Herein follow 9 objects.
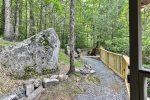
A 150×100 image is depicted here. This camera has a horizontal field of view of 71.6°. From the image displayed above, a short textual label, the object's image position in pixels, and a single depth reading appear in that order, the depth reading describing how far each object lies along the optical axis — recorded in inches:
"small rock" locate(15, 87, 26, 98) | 122.2
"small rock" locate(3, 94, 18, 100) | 111.2
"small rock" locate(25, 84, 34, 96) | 125.2
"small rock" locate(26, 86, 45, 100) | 121.2
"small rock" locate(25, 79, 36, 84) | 137.3
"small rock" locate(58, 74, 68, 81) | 154.8
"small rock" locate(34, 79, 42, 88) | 134.4
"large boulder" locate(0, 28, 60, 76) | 150.0
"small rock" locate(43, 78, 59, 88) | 139.2
